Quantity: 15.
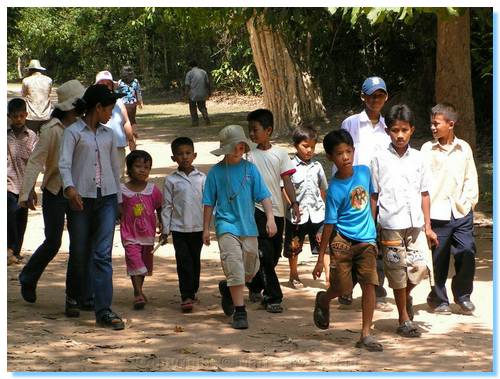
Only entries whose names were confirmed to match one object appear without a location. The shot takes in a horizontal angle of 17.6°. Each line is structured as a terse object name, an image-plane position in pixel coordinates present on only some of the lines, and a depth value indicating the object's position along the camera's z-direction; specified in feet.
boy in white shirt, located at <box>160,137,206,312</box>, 41.76
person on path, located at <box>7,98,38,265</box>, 50.09
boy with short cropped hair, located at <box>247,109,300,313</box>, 41.98
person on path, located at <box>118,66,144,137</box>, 92.15
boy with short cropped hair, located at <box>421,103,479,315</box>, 40.76
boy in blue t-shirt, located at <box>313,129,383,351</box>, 36.41
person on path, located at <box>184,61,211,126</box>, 129.11
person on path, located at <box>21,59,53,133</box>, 82.04
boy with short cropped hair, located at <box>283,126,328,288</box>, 45.33
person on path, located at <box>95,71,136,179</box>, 61.68
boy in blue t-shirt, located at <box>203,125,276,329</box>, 38.99
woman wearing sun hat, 40.72
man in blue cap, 41.94
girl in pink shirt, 42.42
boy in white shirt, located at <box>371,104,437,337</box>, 38.22
